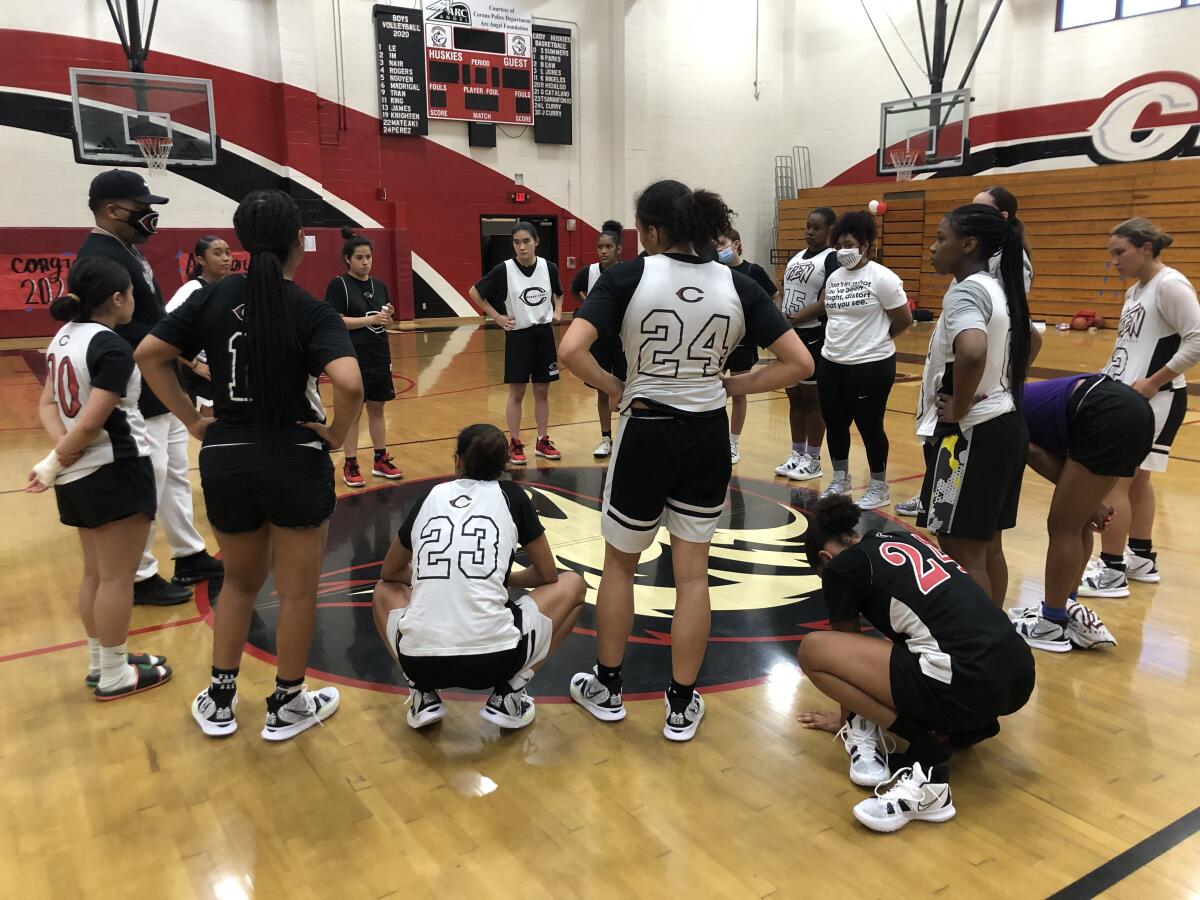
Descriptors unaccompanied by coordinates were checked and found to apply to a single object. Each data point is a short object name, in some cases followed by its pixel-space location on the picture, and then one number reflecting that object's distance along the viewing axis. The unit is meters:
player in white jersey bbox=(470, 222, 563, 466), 6.70
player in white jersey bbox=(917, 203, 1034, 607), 3.16
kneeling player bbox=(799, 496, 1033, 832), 2.57
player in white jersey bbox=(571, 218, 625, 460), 6.33
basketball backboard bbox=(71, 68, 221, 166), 12.82
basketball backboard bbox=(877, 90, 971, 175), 16.61
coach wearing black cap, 3.83
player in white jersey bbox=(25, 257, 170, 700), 3.10
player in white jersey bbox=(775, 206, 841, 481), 6.11
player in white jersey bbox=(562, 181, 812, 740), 2.86
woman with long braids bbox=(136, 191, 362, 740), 2.68
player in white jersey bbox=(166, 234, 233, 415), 4.54
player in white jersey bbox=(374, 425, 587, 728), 2.83
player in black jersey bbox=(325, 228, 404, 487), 6.20
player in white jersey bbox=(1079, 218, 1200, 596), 4.09
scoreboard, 16.81
